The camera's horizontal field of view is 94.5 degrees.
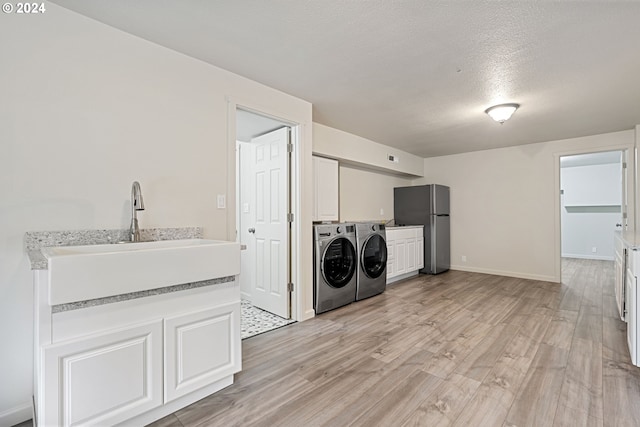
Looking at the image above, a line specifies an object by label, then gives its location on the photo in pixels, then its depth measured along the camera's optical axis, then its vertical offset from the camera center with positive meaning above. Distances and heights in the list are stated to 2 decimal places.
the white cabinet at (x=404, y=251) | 4.52 -0.64
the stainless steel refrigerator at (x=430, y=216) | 5.29 -0.07
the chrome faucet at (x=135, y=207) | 1.84 +0.04
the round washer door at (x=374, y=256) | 3.90 -0.60
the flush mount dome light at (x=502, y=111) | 3.15 +1.09
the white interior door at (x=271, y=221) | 3.13 -0.09
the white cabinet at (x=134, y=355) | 1.27 -0.71
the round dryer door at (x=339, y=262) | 3.35 -0.59
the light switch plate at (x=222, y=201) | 2.39 +0.10
